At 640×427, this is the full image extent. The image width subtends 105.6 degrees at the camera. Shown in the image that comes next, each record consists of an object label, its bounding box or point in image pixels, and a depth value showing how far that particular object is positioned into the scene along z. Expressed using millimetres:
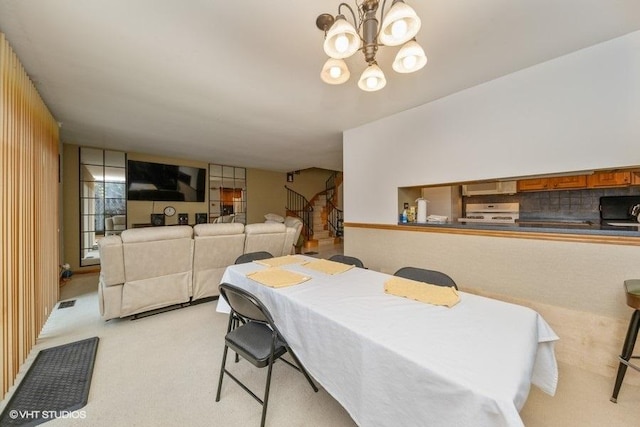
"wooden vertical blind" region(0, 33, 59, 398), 1665
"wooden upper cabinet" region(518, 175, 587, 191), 3430
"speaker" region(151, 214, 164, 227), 5574
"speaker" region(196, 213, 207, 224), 6260
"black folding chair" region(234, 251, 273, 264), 2468
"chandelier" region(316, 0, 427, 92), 1133
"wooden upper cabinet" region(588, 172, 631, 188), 3164
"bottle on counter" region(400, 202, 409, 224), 3105
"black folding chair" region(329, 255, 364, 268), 2359
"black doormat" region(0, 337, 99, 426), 1484
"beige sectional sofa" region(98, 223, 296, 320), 2555
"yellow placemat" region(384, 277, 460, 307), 1342
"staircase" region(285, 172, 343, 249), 7828
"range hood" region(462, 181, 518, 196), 3887
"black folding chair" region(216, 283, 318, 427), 1361
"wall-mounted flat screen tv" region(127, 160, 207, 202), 5344
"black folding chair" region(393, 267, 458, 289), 1684
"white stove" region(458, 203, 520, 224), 3992
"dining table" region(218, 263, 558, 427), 766
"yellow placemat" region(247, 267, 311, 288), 1662
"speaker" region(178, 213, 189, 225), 5949
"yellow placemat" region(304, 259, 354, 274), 1968
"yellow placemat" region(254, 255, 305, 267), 2186
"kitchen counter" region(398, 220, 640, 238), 1785
